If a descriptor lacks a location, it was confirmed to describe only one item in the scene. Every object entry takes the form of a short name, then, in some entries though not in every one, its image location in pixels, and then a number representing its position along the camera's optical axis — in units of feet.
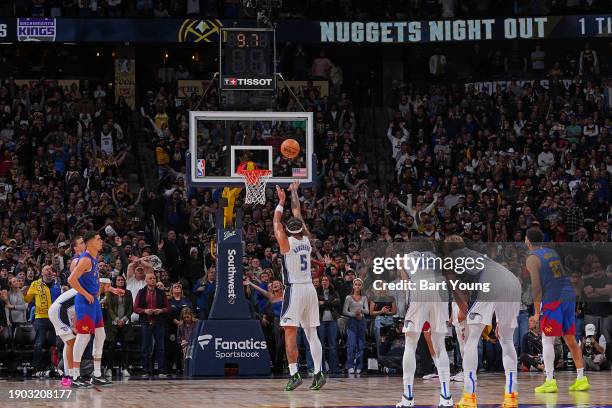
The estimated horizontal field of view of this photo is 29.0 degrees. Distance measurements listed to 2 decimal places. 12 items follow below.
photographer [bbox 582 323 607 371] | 67.97
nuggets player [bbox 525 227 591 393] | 52.65
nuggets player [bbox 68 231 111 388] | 54.65
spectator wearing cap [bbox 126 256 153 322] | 67.82
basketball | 59.16
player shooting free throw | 54.19
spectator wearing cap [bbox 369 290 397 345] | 68.23
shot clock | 62.75
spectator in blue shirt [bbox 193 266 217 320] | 67.92
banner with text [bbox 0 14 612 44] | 101.65
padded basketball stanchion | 62.44
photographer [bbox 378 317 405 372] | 67.05
